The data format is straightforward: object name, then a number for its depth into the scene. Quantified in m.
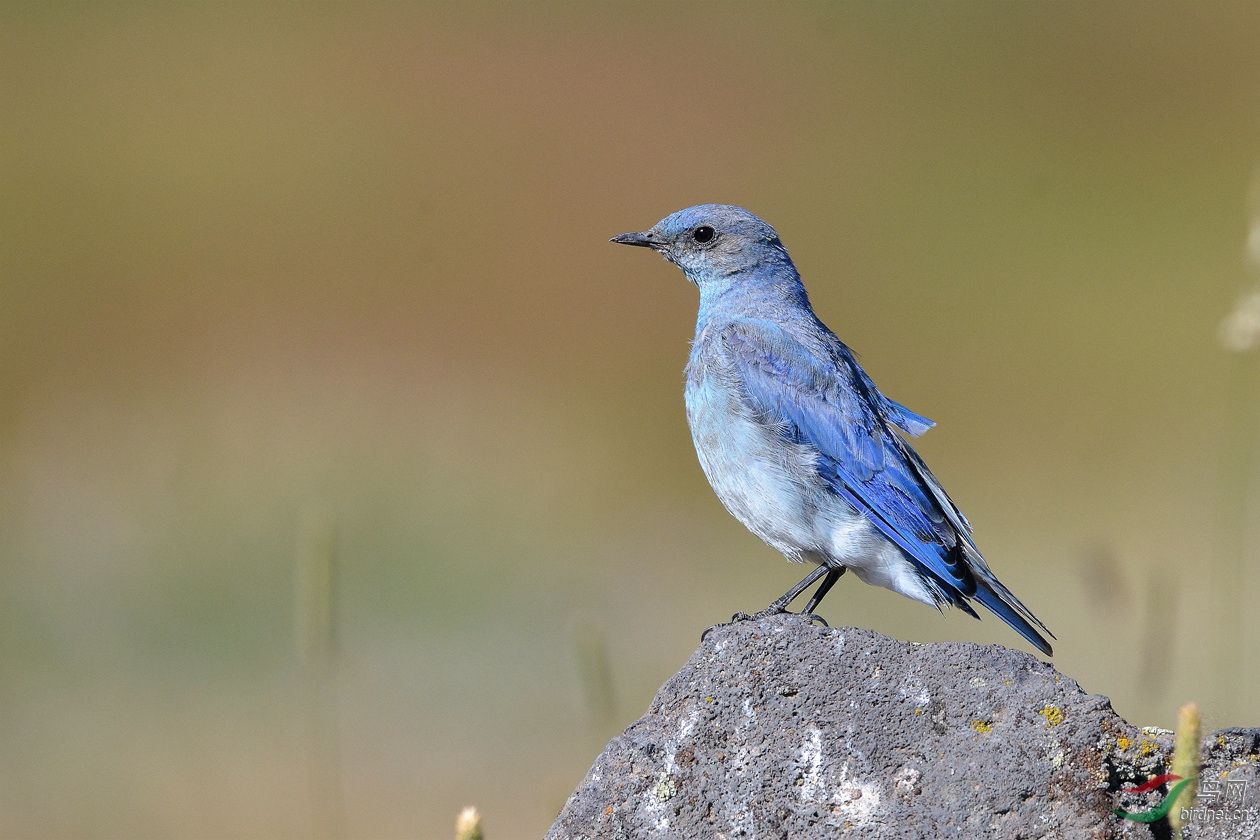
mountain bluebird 9.62
